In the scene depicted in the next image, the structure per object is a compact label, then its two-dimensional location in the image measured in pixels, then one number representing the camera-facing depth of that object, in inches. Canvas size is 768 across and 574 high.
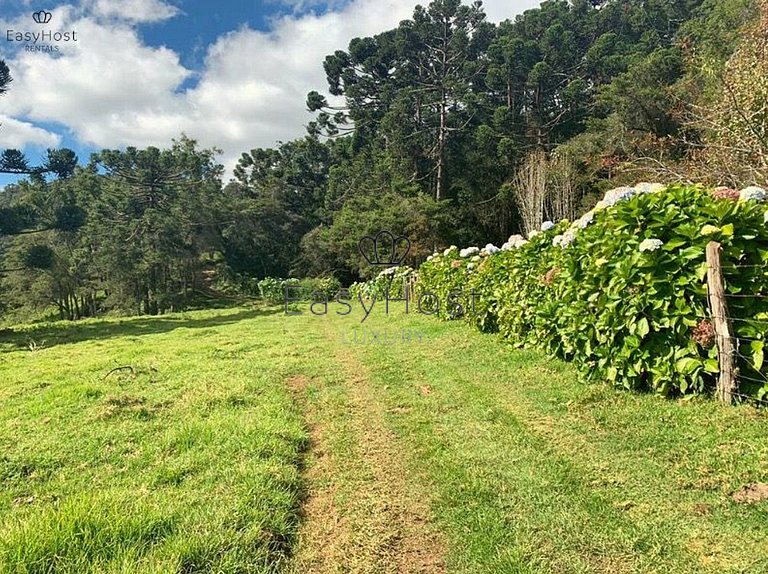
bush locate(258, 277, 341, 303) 882.6
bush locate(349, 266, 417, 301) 543.8
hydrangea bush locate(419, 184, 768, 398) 126.4
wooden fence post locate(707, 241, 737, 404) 122.4
